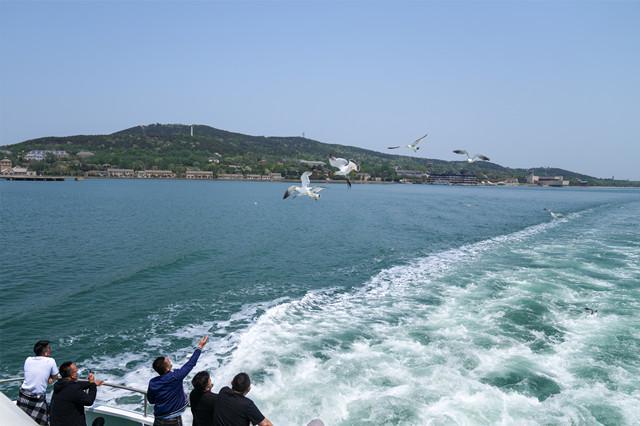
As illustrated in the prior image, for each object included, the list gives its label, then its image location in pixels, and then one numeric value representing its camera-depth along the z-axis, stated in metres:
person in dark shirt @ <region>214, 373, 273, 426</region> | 4.43
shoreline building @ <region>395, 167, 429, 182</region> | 167.12
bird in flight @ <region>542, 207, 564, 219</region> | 46.92
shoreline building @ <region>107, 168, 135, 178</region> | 157.75
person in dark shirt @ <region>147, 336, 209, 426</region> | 4.97
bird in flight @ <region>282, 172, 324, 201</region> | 14.49
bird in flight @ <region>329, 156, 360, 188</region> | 15.12
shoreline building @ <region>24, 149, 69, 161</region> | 171.40
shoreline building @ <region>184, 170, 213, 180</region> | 164.00
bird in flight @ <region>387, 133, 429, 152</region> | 17.98
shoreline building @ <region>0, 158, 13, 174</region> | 149.95
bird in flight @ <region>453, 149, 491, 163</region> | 17.55
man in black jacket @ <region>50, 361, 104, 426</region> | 4.76
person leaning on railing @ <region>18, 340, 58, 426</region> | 5.31
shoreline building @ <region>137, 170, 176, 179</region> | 162.00
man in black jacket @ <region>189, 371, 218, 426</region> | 4.69
